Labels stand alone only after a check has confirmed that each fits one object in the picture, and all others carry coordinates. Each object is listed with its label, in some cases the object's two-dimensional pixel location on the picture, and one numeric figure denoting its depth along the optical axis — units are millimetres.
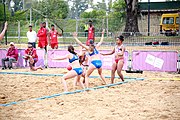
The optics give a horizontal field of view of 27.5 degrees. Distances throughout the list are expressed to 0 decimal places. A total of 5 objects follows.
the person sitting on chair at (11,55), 17766
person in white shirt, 19297
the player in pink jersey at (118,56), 12156
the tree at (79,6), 81094
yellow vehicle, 39906
